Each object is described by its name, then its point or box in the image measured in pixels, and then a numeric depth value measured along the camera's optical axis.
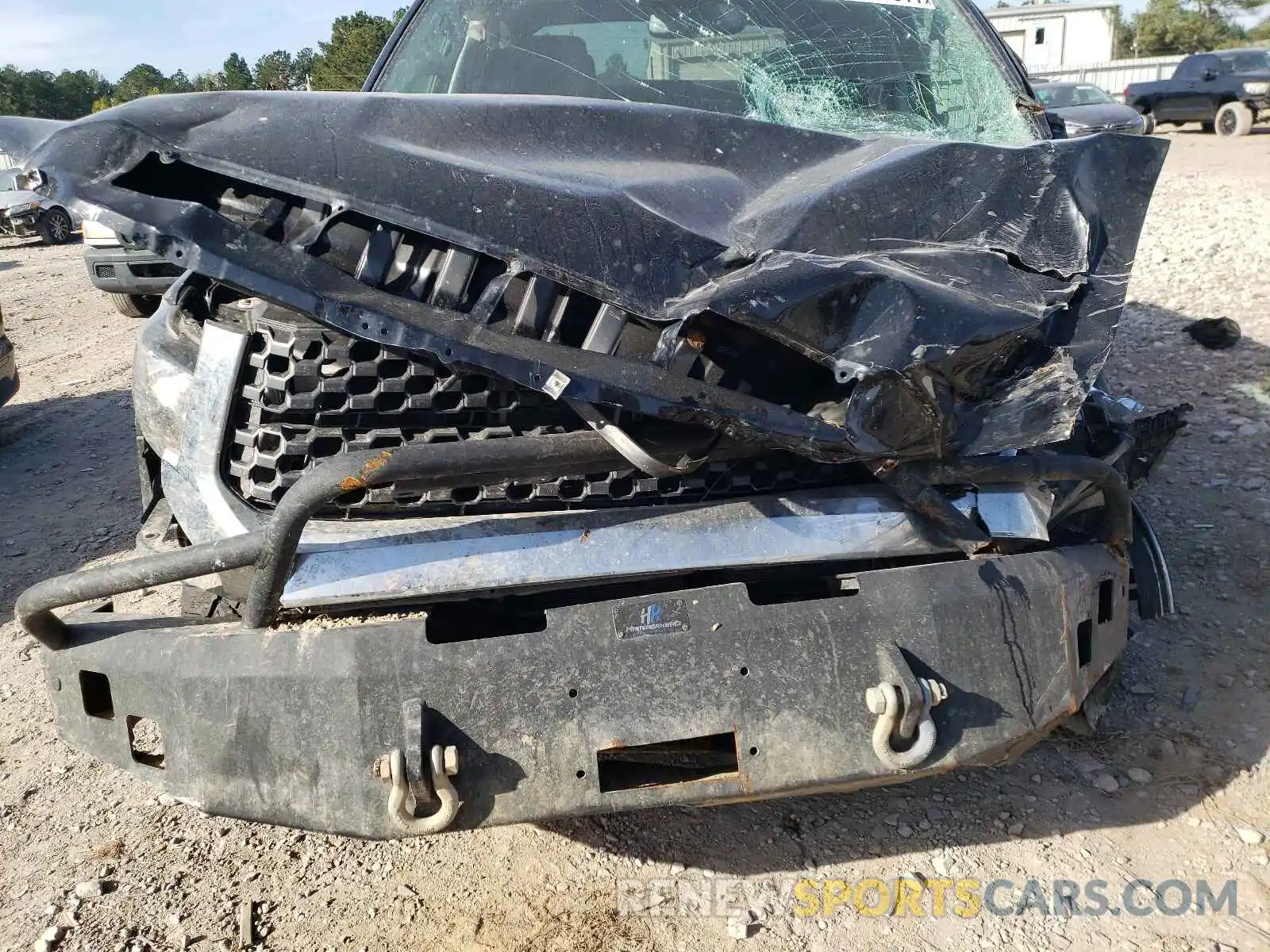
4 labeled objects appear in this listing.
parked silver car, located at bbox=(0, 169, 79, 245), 17.09
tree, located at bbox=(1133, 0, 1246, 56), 45.16
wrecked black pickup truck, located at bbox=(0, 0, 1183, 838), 1.70
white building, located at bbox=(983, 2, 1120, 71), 37.31
